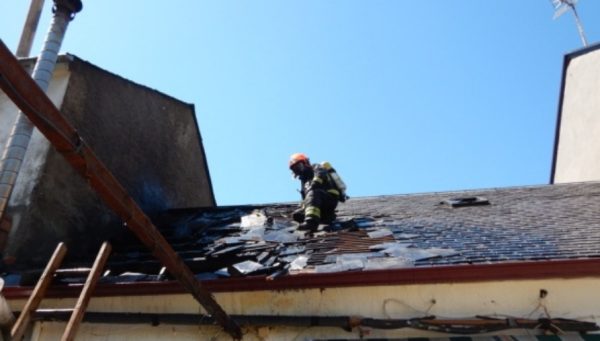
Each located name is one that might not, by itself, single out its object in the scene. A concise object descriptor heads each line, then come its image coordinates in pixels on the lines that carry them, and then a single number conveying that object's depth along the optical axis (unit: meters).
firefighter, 7.17
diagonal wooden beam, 2.46
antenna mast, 14.99
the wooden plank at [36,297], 3.90
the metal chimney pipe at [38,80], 5.83
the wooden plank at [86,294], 3.65
